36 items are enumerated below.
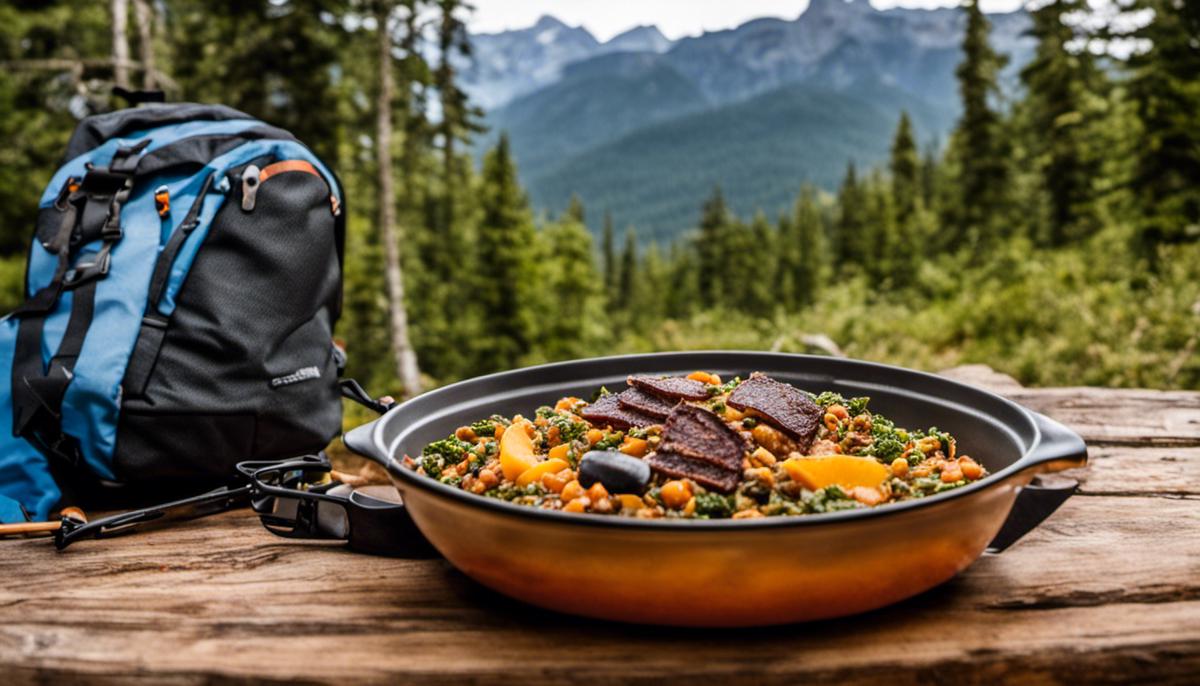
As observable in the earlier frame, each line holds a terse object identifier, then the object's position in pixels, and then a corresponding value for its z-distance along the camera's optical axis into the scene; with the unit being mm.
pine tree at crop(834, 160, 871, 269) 33993
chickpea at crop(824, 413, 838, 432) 720
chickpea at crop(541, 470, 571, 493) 643
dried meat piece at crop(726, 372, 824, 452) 676
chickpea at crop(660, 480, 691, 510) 614
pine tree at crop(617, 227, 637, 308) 46695
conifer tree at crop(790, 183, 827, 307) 38298
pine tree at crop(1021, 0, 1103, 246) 16123
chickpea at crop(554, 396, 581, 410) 769
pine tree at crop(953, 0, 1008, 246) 19125
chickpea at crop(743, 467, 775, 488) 629
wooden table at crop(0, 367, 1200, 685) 581
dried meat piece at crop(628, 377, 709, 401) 721
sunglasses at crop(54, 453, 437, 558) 699
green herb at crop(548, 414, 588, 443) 706
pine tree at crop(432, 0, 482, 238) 10878
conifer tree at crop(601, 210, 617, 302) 47771
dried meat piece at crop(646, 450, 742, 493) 621
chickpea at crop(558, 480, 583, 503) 623
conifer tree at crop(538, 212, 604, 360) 24950
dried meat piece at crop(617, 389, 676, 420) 703
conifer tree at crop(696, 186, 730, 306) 36337
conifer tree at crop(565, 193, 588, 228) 28347
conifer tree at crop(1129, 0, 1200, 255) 8773
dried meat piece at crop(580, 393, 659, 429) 694
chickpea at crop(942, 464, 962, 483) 646
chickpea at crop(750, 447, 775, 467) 654
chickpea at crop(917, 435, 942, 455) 699
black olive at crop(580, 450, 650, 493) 616
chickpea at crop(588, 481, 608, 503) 614
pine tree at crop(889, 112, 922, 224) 29304
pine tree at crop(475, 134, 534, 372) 21123
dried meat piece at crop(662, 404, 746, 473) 635
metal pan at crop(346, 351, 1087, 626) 552
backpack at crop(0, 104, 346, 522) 803
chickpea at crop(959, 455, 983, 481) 652
